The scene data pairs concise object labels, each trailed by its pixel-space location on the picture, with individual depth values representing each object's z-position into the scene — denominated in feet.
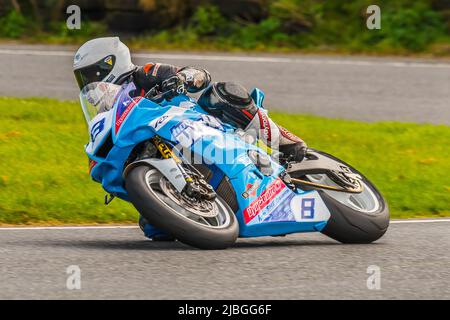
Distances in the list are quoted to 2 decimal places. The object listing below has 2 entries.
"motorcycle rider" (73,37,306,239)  48.01
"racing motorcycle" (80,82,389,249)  45.03
